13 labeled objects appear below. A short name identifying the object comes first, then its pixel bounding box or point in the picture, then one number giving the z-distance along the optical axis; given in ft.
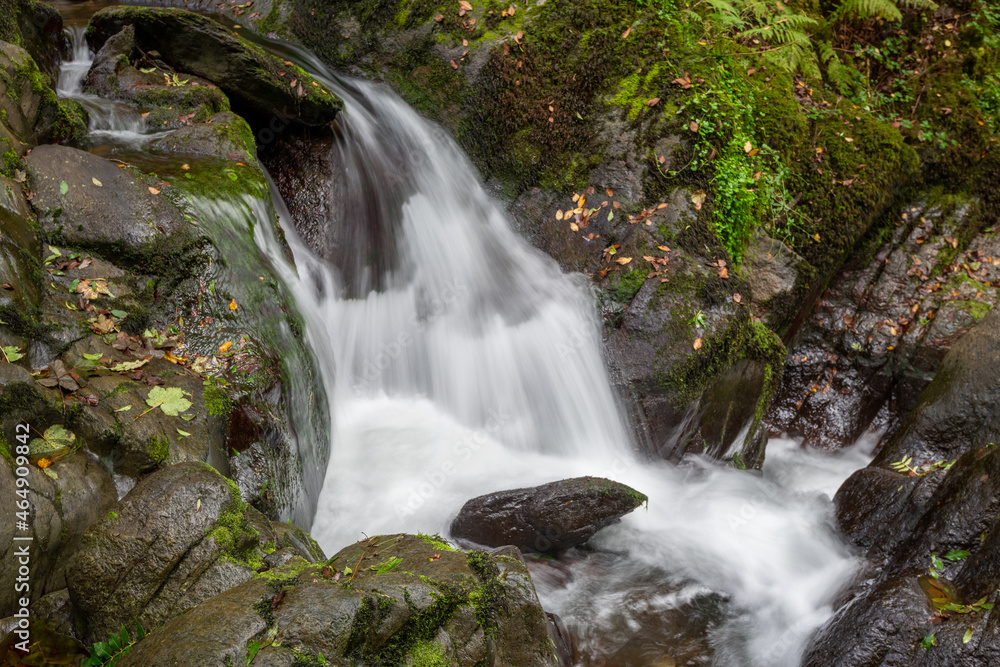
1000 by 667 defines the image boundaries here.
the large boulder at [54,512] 8.70
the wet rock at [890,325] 23.21
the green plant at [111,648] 8.54
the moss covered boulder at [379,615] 7.54
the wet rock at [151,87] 19.70
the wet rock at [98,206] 13.97
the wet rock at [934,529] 11.41
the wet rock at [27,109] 15.03
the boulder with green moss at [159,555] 8.87
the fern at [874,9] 25.81
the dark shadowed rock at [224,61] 20.88
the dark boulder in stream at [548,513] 15.25
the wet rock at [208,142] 18.44
